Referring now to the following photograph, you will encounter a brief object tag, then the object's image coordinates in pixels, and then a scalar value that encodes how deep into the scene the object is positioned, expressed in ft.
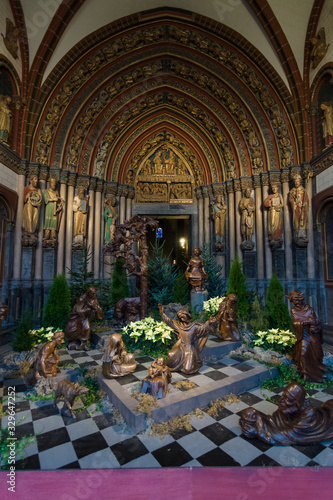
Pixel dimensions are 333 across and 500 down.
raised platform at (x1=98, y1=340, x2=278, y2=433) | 11.09
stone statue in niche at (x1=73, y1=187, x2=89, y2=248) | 32.24
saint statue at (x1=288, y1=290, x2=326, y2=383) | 14.93
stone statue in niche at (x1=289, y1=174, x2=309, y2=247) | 28.99
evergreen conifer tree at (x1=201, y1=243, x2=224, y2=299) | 31.83
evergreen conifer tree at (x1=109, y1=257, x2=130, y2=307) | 27.99
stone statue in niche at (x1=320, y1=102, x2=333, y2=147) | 25.96
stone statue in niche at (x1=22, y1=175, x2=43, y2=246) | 27.81
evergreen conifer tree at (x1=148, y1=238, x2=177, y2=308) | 27.66
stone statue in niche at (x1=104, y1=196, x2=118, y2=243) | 36.70
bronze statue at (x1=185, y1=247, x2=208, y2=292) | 25.95
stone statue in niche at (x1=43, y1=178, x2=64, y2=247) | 29.73
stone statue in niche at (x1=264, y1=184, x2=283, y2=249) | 31.17
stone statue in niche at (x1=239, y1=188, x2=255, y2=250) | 33.67
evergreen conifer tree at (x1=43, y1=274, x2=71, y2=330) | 22.97
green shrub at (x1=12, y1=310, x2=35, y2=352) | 18.51
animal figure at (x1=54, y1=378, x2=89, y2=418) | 11.49
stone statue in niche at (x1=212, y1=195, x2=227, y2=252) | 36.68
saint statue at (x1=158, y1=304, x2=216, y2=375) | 15.26
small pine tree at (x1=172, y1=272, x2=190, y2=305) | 28.04
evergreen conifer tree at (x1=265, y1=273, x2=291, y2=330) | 21.36
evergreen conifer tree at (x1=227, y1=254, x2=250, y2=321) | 24.64
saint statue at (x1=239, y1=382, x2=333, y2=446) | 9.40
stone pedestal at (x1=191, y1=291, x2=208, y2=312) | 26.09
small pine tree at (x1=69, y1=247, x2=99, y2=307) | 26.99
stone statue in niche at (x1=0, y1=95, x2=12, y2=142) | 24.85
